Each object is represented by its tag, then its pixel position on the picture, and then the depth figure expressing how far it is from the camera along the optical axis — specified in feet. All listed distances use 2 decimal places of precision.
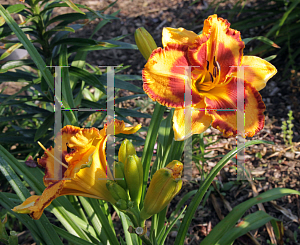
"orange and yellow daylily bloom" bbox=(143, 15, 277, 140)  2.41
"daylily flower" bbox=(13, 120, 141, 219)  2.24
